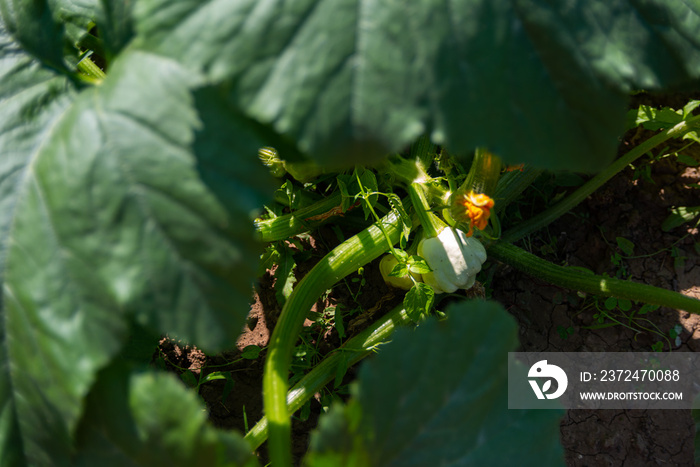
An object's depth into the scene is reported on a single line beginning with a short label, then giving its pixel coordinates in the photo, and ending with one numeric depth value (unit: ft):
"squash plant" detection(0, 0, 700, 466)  3.42
